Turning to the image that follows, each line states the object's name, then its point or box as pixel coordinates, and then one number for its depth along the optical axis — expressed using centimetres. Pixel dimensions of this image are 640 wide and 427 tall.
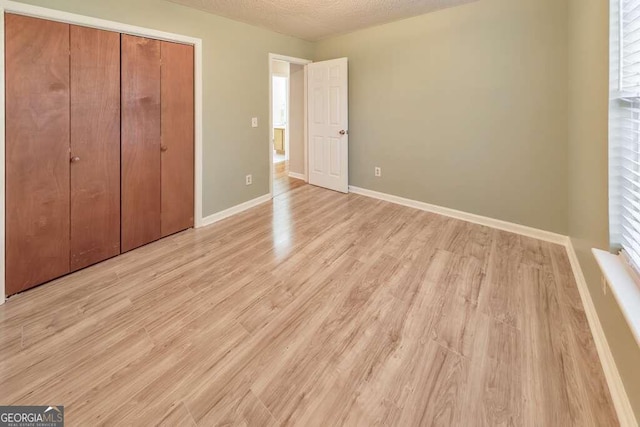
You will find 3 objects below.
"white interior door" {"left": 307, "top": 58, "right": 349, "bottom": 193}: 463
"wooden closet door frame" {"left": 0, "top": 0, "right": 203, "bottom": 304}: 201
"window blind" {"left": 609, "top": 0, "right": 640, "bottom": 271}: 131
